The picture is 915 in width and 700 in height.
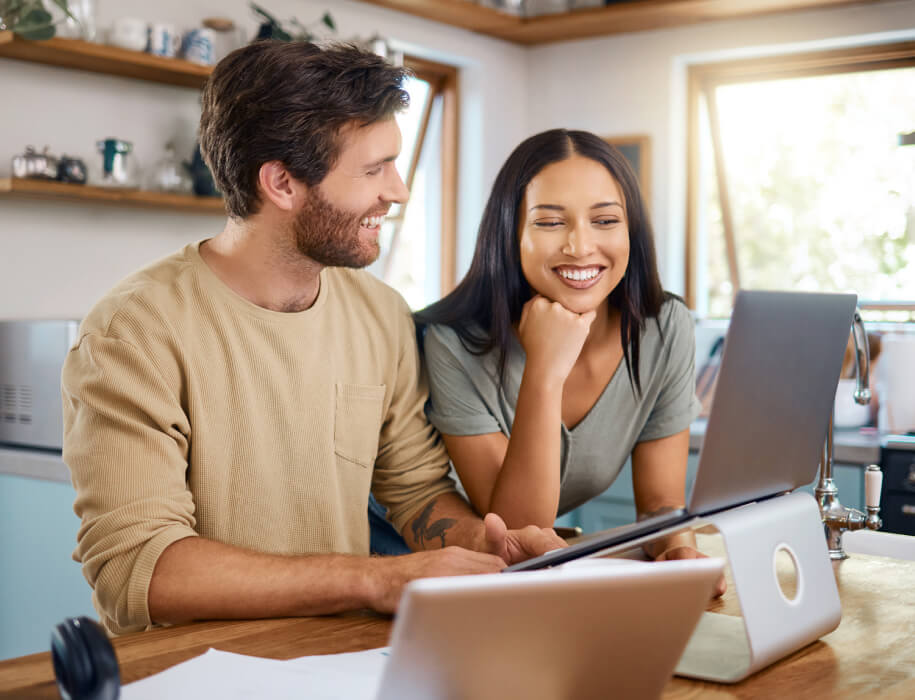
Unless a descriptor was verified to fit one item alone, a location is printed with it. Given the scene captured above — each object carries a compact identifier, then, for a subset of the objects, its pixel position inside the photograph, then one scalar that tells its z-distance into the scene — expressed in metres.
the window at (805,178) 4.17
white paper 0.90
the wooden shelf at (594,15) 4.04
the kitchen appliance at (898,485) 2.94
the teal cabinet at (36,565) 2.61
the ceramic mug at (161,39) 3.16
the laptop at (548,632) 0.63
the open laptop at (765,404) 0.96
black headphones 0.79
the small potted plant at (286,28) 3.39
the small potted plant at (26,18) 2.74
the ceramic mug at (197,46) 3.26
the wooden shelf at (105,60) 2.85
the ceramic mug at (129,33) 3.10
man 1.24
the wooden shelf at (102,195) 2.87
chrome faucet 1.50
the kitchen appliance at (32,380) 2.63
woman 1.67
